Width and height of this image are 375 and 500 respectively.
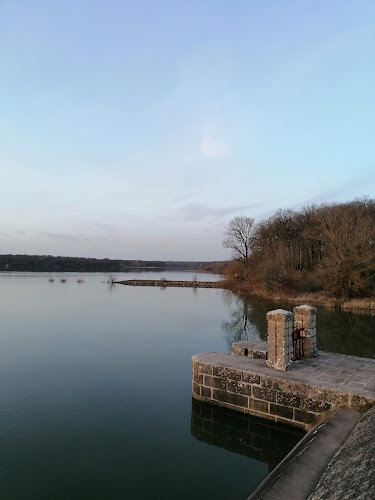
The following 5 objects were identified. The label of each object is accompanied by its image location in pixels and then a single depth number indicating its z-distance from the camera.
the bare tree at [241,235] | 43.62
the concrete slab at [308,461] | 3.43
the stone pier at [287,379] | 5.57
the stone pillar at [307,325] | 7.76
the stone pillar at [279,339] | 6.53
